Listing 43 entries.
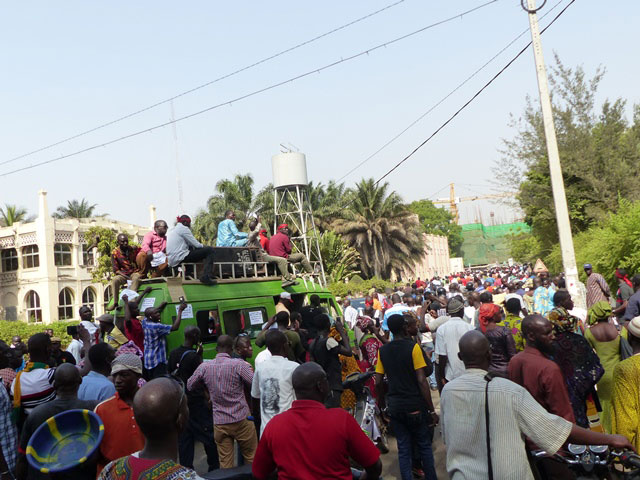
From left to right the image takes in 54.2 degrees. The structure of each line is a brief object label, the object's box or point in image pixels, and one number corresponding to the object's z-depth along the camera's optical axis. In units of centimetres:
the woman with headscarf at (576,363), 484
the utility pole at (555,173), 1151
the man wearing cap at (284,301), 983
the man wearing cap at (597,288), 1155
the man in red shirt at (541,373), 394
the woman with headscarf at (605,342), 546
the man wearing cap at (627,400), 367
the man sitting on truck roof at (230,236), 1123
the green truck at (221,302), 858
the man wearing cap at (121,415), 355
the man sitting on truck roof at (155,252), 955
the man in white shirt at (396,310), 878
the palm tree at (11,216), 5438
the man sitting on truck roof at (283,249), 1165
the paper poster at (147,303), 856
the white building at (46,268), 4403
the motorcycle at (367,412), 553
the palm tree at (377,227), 4509
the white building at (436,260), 7056
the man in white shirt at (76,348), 866
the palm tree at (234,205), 4106
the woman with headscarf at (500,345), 621
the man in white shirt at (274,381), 510
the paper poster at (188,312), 852
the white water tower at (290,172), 2020
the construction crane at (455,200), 16912
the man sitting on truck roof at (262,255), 1099
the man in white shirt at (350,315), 1519
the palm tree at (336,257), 3875
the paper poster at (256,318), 968
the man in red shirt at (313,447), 310
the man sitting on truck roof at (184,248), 951
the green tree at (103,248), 4000
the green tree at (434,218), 9981
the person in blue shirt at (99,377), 450
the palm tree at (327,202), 4488
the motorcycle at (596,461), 311
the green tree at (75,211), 6072
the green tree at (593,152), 2264
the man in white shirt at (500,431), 308
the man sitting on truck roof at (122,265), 927
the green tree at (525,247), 3292
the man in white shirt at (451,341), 690
